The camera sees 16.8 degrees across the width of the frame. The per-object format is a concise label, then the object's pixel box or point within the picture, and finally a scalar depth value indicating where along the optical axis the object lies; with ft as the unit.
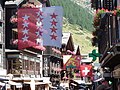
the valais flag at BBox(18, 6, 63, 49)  75.66
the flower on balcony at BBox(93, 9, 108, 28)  96.94
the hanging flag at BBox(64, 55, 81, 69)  151.69
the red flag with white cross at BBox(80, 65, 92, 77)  161.51
